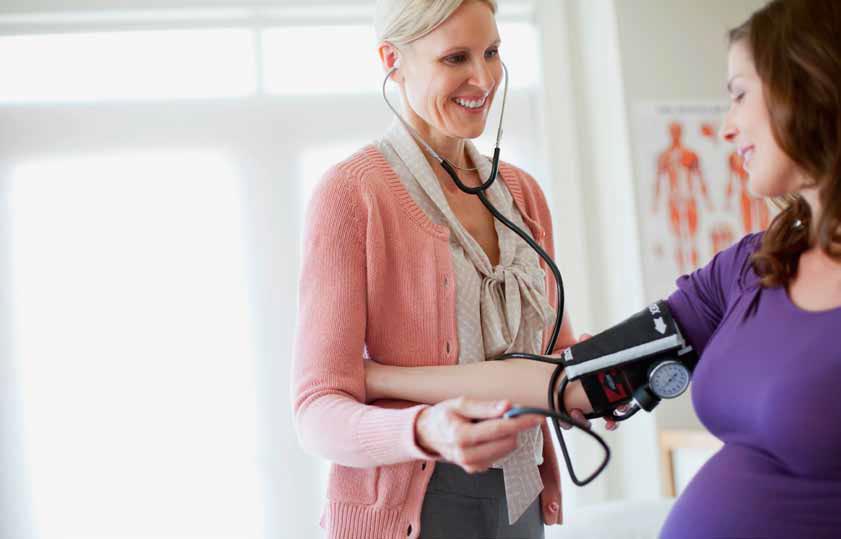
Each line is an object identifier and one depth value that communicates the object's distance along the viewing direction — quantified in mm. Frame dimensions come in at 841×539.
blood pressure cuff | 1278
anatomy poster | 3182
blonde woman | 1219
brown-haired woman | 1021
